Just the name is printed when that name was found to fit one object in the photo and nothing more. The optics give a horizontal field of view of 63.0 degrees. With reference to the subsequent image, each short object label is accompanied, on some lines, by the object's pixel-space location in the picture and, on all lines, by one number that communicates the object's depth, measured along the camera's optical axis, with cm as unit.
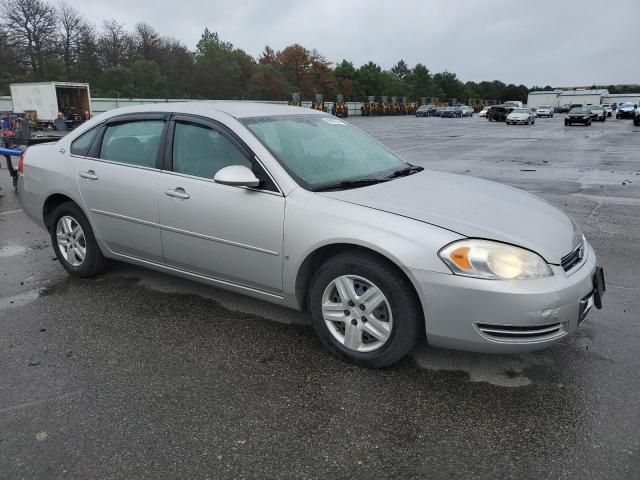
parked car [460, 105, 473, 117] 7402
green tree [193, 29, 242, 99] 7019
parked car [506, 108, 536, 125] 4425
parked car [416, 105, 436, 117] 7298
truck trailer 2897
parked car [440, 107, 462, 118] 6988
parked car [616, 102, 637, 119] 5442
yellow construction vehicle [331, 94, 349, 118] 5832
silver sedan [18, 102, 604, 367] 284
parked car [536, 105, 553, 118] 6241
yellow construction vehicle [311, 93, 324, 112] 5399
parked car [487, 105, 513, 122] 5297
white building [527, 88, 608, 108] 8812
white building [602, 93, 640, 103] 9841
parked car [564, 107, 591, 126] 4052
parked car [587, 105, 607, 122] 4819
